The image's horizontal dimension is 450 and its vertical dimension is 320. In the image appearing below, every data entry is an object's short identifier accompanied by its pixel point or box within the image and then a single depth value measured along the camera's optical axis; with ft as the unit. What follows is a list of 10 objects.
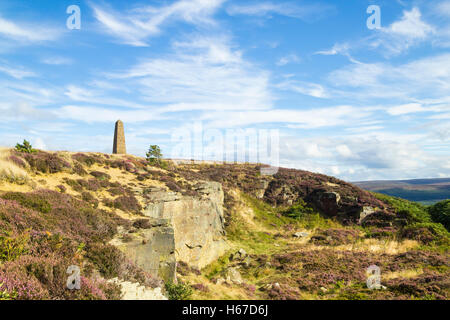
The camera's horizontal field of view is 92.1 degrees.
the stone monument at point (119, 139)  97.74
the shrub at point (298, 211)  102.27
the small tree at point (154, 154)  103.86
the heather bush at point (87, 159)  67.15
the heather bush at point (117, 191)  55.62
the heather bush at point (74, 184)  50.16
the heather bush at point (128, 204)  50.47
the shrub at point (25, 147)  56.84
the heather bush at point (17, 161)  46.83
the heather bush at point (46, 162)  50.93
